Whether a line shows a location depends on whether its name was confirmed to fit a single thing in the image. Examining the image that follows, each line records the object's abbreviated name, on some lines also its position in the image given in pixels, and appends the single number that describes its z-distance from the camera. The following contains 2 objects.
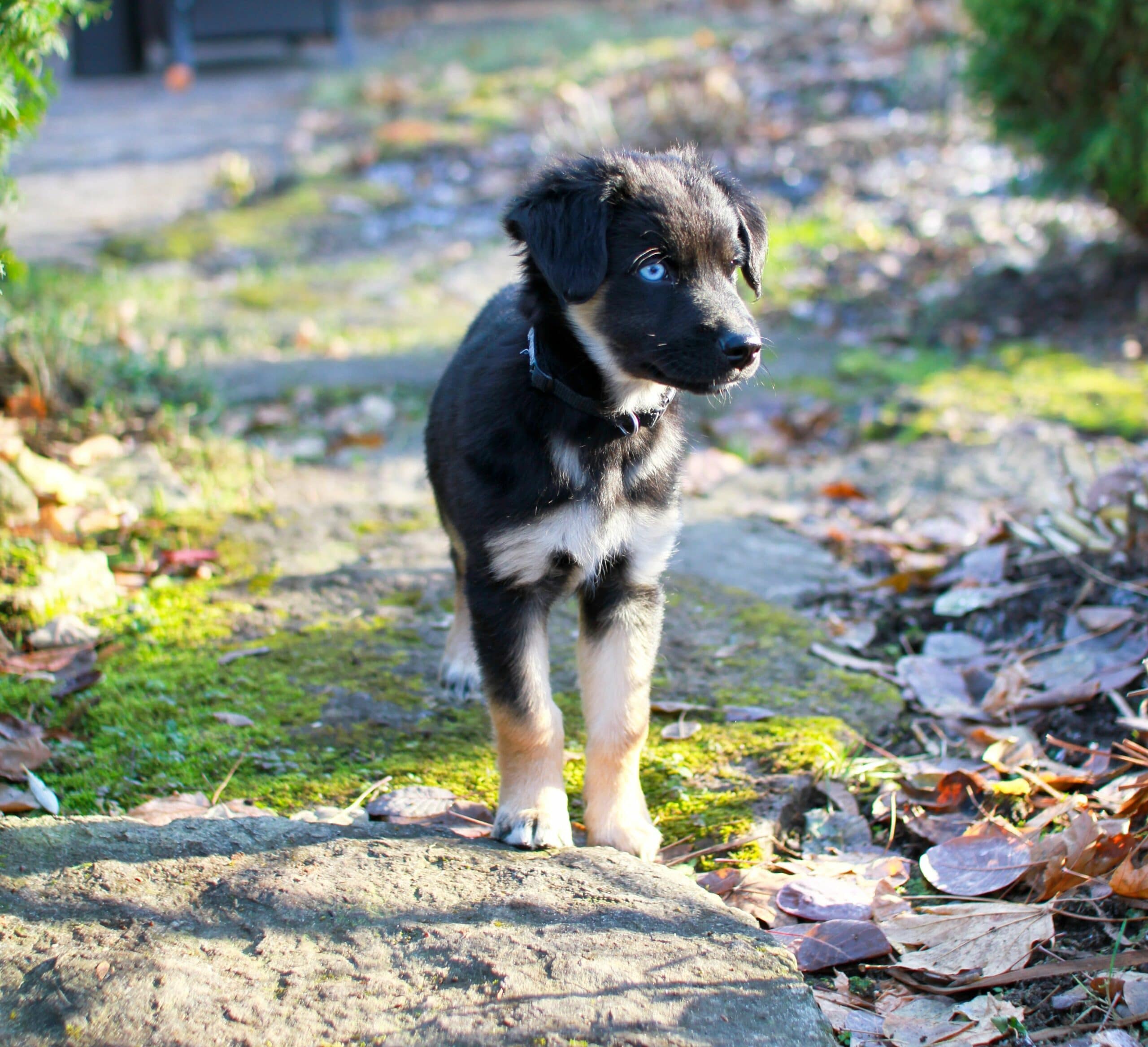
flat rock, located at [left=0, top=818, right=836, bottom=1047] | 1.95
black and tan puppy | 2.71
